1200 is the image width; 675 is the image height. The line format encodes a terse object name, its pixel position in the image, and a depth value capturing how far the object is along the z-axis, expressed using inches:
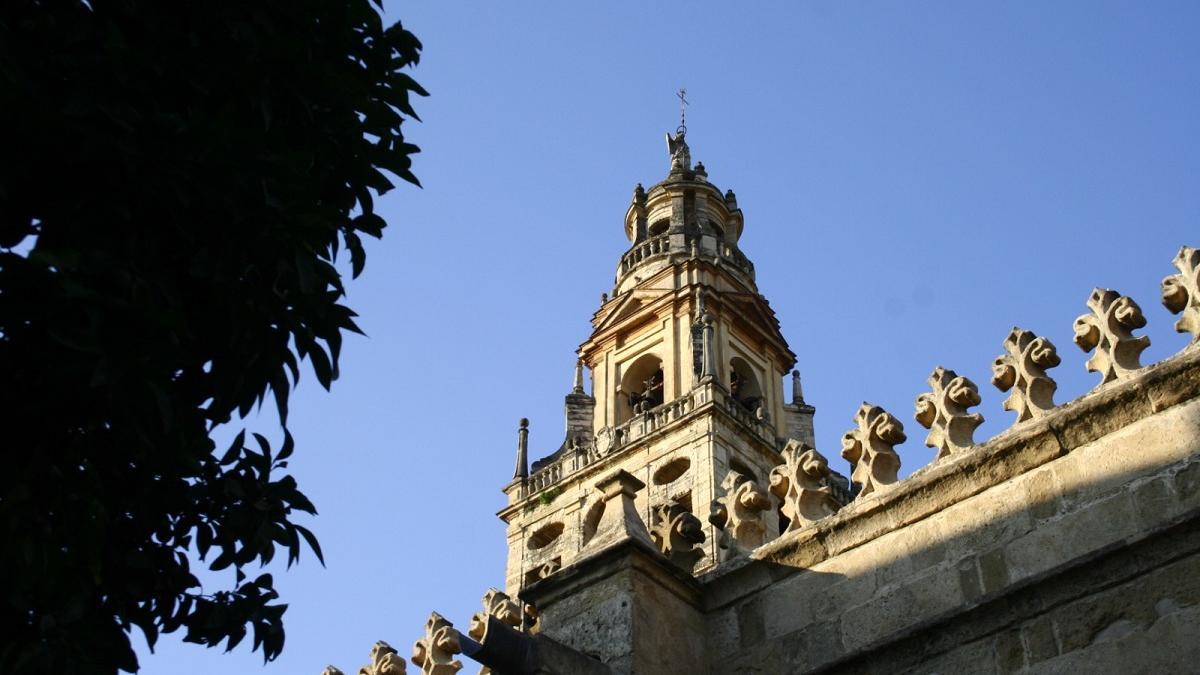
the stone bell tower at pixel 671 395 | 1493.6
